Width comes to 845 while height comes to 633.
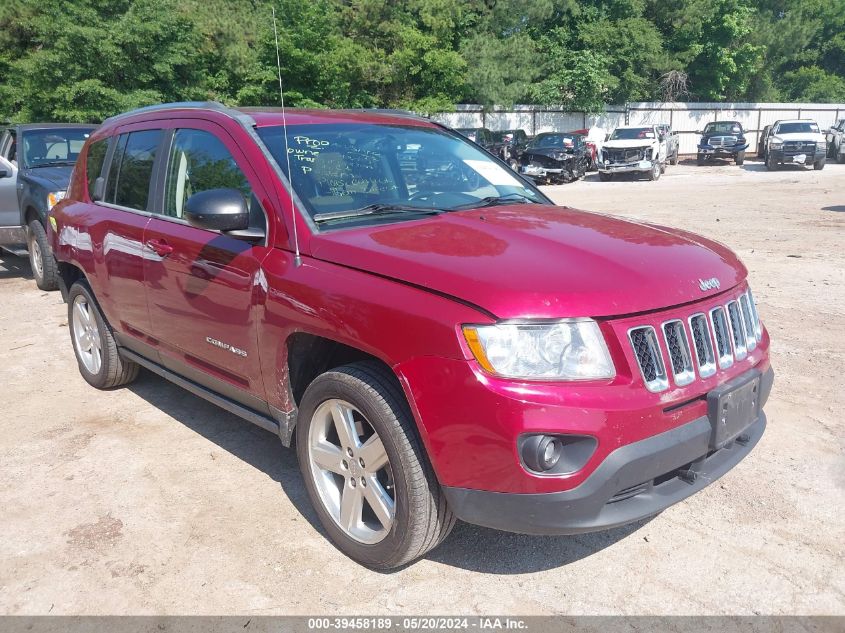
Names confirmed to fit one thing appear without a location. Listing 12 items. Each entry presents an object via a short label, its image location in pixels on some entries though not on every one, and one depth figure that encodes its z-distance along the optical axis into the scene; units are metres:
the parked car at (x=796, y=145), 25.59
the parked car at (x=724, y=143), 29.75
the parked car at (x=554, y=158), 24.00
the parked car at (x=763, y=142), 28.41
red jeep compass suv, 2.39
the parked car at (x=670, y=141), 28.00
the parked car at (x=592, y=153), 26.87
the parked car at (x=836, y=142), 28.69
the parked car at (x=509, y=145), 26.28
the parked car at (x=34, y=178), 8.26
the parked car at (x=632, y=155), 24.67
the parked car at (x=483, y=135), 25.78
